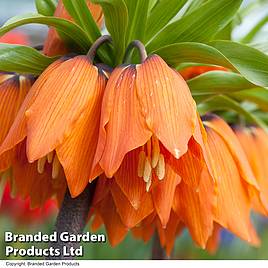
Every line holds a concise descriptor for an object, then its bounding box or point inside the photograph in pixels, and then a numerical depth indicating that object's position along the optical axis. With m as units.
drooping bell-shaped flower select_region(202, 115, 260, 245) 0.86
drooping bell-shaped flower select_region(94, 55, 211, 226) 0.69
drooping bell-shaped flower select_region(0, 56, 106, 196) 0.70
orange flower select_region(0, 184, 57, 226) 1.51
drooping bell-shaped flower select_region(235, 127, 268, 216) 1.00
